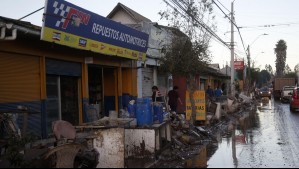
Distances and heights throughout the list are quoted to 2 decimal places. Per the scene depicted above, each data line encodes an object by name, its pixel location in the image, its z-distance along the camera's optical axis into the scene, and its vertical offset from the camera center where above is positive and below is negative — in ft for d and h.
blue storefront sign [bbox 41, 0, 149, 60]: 36.32 +6.76
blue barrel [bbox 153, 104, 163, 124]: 36.36 -2.26
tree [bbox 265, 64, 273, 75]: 467.52 +23.99
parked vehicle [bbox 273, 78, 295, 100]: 170.99 +1.50
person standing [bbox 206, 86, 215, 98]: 88.37 -0.82
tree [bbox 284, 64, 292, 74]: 398.01 +18.66
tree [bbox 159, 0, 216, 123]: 55.11 +6.00
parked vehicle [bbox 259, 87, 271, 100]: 178.81 -2.54
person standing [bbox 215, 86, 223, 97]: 94.80 -0.93
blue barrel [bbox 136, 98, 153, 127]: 34.12 -2.14
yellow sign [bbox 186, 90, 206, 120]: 57.06 -2.44
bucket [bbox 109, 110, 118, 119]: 38.81 -2.48
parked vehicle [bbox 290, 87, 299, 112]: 86.30 -2.89
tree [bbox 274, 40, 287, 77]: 345.02 +29.41
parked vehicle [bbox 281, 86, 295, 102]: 137.84 -2.07
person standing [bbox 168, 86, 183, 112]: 57.21 -1.48
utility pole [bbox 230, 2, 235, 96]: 99.25 +9.15
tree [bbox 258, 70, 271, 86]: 365.71 +10.49
